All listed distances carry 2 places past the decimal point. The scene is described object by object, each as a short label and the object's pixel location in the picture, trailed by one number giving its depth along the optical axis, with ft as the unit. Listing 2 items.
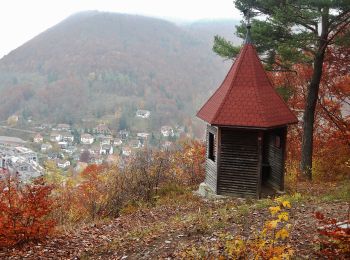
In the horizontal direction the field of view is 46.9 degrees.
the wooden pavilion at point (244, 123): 36.32
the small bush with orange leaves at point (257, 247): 14.82
